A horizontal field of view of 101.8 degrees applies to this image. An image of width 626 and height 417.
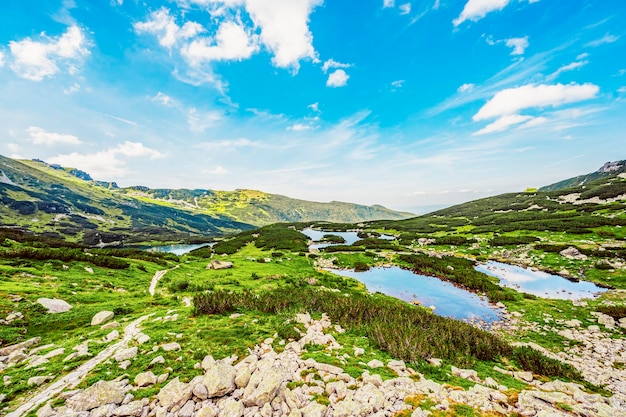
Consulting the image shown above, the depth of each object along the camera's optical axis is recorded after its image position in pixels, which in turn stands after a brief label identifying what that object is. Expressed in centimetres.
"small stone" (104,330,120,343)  986
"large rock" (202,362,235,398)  669
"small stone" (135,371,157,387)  705
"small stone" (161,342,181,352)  891
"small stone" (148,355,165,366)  804
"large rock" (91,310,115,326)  1170
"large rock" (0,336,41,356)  852
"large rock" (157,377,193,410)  636
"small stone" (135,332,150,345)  941
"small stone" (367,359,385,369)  878
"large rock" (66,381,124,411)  604
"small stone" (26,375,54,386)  708
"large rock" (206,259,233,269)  3133
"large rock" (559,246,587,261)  3102
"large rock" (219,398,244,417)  610
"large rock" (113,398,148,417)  595
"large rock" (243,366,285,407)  641
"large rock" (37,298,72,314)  1207
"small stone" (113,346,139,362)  828
